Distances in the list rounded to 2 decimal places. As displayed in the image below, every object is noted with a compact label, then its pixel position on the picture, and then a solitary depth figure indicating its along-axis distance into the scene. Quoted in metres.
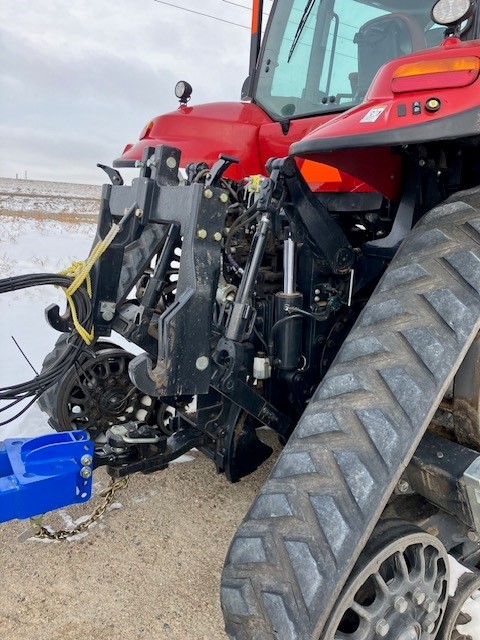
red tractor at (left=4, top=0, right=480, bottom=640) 1.44
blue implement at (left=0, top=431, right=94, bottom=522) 1.97
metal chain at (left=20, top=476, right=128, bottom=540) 2.57
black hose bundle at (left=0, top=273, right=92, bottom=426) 2.14
